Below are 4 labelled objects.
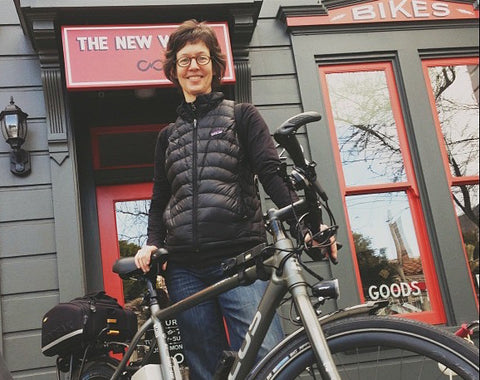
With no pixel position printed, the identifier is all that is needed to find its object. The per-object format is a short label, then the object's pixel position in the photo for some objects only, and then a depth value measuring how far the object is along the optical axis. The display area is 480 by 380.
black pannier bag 2.41
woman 1.96
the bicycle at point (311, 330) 1.28
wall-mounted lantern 3.40
